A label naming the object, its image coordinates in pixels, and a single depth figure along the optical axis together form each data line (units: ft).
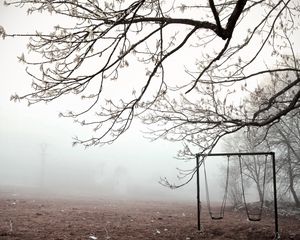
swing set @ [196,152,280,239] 30.01
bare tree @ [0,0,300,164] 14.16
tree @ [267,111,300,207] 64.26
